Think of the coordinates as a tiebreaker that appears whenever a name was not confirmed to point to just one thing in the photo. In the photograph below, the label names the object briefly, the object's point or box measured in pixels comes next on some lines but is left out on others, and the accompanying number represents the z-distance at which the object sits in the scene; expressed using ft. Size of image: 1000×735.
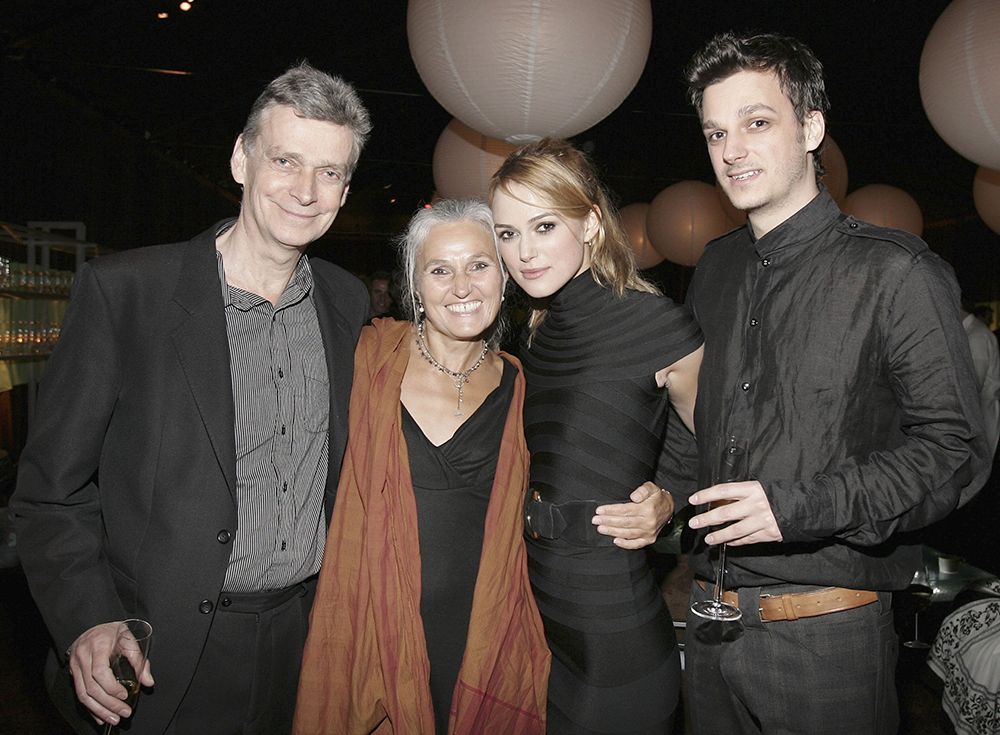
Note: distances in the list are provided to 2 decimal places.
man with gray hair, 4.92
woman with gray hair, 5.93
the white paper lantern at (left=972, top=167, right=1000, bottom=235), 14.97
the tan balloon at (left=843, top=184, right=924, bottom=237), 20.06
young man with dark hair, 4.68
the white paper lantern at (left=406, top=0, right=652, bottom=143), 7.95
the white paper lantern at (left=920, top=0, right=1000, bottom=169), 9.31
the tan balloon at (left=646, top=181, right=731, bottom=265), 21.95
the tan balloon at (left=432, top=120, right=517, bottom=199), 12.60
